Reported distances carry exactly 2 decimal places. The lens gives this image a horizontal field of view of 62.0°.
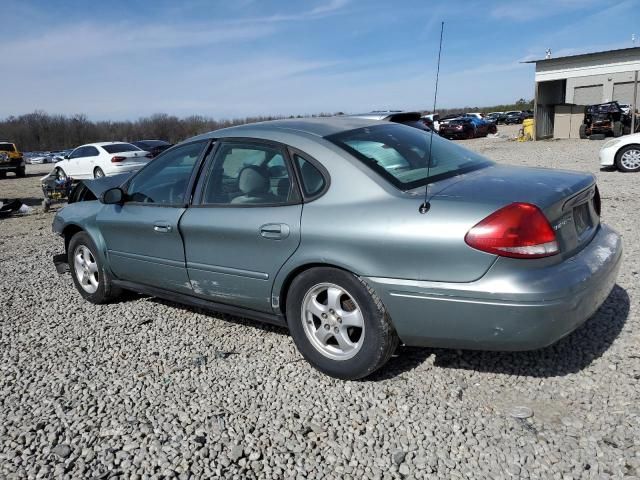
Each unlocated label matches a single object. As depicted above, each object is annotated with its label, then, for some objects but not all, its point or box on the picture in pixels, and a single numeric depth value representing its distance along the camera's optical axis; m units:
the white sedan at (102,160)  18.48
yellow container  27.62
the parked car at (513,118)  55.81
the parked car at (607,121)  24.44
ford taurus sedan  2.66
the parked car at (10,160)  25.11
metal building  25.84
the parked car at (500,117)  57.51
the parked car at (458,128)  35.09
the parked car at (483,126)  36.41
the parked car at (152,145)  21.02
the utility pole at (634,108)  23.70
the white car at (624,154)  12.55
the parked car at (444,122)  35.44
